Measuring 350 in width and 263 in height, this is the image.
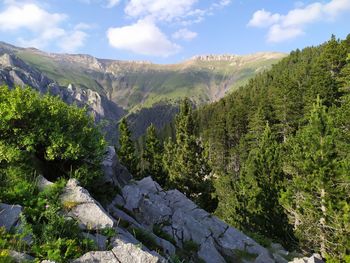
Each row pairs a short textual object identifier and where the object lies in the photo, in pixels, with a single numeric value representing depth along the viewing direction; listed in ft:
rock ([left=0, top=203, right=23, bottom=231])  28.96
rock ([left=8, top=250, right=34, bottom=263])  24.18
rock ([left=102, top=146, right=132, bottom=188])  53.94
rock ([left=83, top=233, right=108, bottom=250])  29.35
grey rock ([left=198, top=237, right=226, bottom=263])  50.88
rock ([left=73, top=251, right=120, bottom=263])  26.30
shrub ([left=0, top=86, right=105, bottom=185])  41.70
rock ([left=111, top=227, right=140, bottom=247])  30.29
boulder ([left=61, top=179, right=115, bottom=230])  32.65
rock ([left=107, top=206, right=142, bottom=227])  46.46
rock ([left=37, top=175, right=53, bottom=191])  37.50
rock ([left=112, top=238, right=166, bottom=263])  27.78
